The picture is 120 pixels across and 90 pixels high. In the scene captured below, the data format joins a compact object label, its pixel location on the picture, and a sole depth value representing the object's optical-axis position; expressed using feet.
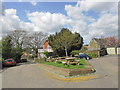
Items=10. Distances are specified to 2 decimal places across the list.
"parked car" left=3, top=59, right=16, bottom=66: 48.22
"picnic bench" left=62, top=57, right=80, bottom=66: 30.03
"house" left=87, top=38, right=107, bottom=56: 130.50
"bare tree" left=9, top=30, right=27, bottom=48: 94.63
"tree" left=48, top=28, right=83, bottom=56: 71.24
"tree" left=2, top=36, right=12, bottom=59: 61.20
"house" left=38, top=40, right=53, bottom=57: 85.40
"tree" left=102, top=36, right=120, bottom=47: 145.31
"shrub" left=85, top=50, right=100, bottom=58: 73.67
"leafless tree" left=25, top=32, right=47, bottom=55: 103.83
